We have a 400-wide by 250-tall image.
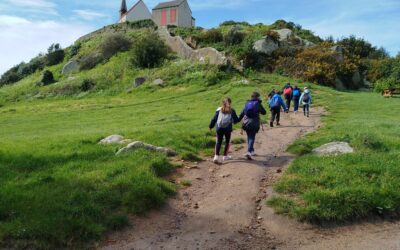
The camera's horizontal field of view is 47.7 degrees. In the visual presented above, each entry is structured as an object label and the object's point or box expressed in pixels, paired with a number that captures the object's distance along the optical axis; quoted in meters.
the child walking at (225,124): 13.41
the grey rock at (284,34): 47.95
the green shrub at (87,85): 45.24
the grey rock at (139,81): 42.06
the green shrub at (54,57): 66.38
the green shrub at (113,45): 56.19
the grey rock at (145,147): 12.81
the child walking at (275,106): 20.73
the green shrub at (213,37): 49.94
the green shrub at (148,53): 47.53
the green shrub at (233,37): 47.78
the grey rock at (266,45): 44.31
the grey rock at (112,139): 14.39
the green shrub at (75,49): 65.16
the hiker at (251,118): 13.97
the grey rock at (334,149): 12.82
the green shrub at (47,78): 52.91
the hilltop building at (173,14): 69.50
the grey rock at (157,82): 40.52
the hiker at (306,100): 24.54
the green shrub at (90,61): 55.84
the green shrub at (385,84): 38.07
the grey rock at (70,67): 56.88
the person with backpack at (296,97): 25.92
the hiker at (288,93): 26.72
